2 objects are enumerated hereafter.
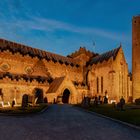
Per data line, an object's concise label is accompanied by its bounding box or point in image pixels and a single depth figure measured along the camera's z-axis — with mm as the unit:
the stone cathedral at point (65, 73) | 27938
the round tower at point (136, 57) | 36774
